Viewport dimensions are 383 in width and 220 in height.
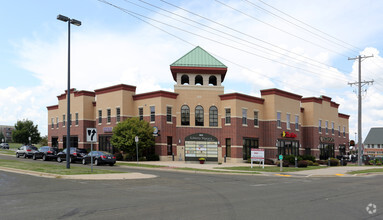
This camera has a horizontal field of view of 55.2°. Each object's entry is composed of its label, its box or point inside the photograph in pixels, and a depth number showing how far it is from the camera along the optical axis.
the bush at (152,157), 42.62
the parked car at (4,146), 81.51
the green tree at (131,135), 40.78
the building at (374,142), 111.17
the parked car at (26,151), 41.66
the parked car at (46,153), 37.72
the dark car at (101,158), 32.69
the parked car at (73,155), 35.09
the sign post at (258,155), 33.50
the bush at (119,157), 42.76
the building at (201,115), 44.00
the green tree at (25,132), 93.06
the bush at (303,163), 37.62
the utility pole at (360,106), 43.66
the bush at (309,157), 48.27
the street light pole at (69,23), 24.11
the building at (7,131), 182.00
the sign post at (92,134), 22.67
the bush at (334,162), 44.56
